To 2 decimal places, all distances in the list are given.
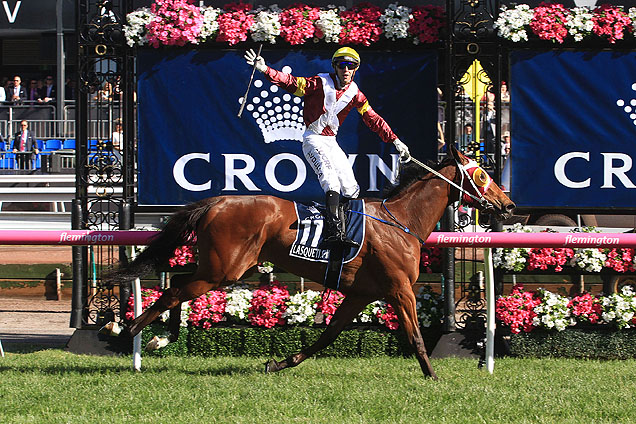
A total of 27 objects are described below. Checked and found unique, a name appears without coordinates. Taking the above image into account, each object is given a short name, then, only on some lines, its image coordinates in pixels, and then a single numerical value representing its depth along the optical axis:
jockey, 12.84
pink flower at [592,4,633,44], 15.24
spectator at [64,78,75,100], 39.29
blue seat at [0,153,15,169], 32.03
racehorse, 12.35
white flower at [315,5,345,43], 15.22
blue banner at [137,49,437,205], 15.61
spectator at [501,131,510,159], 23.54
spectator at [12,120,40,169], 31.86
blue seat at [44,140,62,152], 32.20
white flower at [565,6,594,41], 15.24
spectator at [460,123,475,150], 23.44
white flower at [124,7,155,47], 15.30
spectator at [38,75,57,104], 36.84
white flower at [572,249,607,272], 14.92
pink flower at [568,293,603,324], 14.79
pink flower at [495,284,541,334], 14.63
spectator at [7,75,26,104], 35.78
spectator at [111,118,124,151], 15.87
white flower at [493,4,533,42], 15.08
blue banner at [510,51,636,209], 15.61
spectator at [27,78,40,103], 37.27
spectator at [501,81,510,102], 22.43
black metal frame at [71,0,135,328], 15.41
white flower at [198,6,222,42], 15.34
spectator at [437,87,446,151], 20.60
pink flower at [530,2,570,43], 15.18
